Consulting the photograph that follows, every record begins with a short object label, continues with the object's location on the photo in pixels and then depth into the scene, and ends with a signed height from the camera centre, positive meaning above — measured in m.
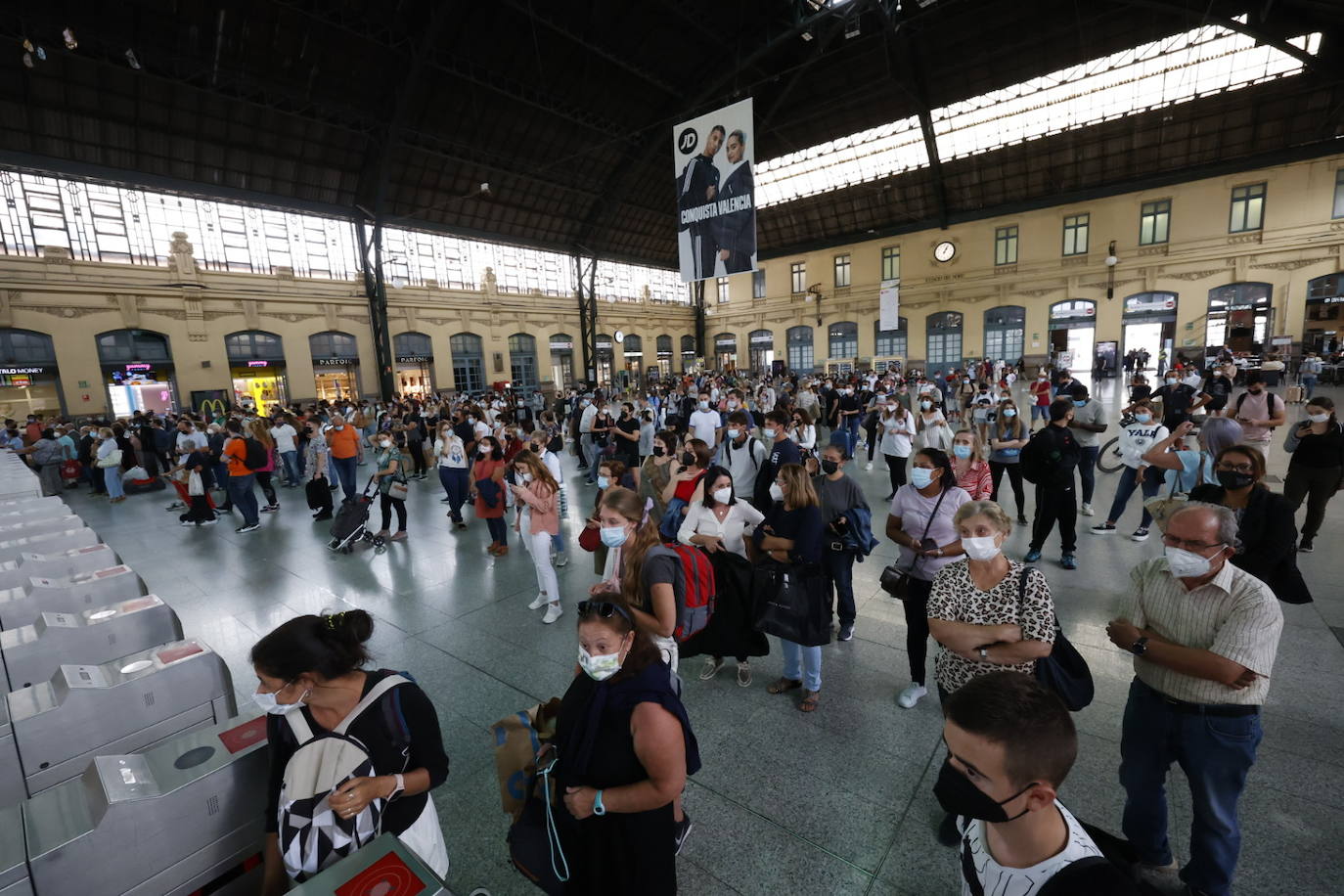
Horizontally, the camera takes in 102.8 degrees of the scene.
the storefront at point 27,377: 16.67 +1.07
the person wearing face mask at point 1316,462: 4.77 -1.11
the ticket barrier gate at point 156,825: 1.45 -1.21
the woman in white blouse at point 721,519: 3.68 -1.02
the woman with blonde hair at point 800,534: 3.43 -1.06
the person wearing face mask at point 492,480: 6.48 -1.17
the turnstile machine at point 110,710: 1.95 -1.19
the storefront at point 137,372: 18.39 +1.13
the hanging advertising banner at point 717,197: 9.05 +3.03
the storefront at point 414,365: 25.80 +1.18
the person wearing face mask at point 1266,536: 2.70 -0.98
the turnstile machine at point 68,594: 2.71 -0.99
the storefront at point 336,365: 23.19 +1.26
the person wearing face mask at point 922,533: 3.36 -1.13
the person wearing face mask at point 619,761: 1.63 -1.18
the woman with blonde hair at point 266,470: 9.38 -1.23
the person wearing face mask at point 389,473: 7.25 -1.12
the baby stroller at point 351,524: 6.88 -1.69
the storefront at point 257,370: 21.08 +1.14
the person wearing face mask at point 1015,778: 1.22 -0.98
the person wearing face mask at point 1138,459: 5.91 -1.21
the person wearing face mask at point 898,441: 7.60 -1.11
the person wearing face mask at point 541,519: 4.89 -1.27
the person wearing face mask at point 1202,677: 1.90 -1.21
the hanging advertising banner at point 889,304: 25.02 +2.72
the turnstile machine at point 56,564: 3.05 -0.93
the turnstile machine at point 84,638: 2.33 -1.06
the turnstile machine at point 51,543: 3.52 -0.92
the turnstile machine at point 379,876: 1.31 -1.20
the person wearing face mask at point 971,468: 4.84 -1.00
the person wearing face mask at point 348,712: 1.67 -1.01
